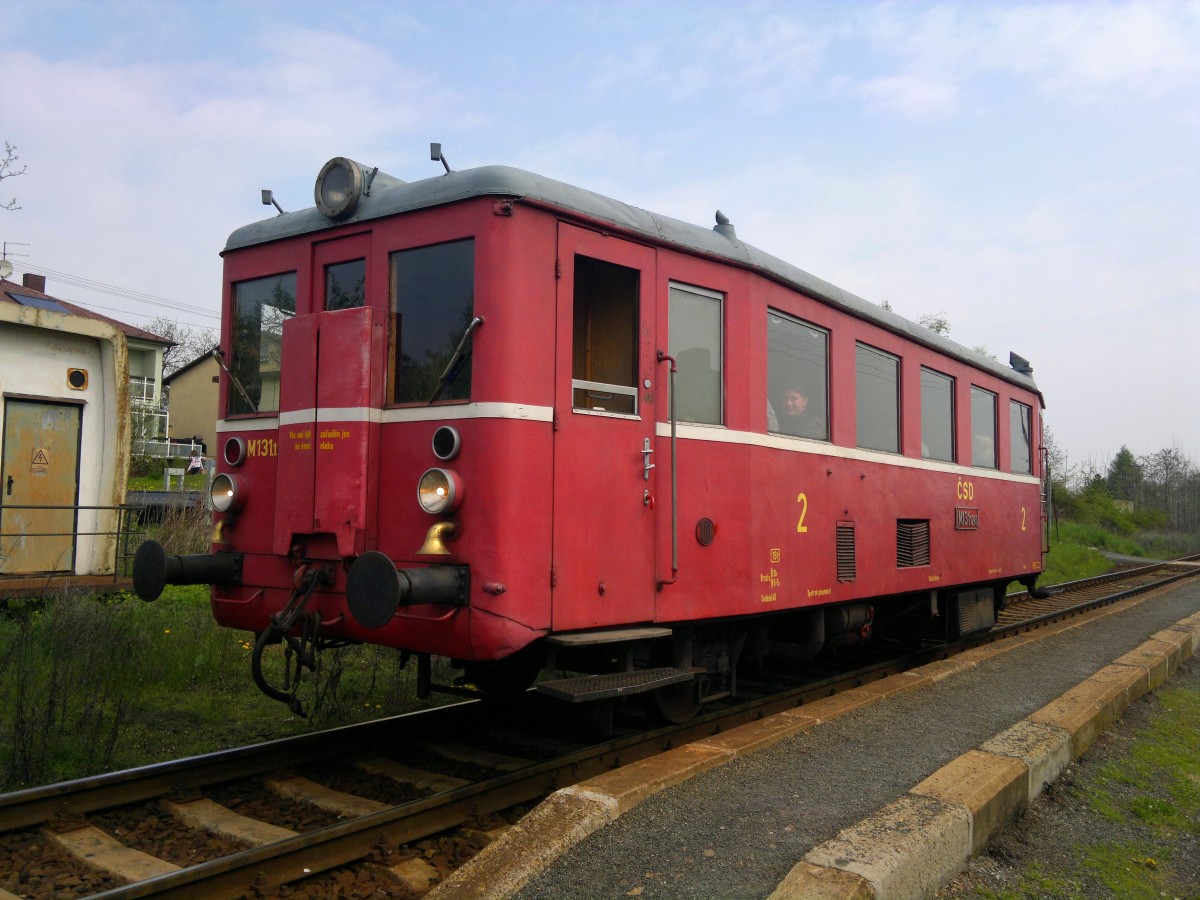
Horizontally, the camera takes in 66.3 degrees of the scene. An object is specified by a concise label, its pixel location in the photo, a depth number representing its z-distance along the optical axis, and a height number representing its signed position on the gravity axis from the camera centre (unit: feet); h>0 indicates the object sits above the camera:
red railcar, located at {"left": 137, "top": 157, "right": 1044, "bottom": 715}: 14.75 +1.35
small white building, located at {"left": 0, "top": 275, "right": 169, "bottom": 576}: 33.81 +2.78
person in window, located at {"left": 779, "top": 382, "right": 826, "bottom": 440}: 20.59 +2.27
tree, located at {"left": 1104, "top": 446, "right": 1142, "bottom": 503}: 238.70 +11.05
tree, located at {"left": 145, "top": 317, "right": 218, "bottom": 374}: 175.94 +31.78
